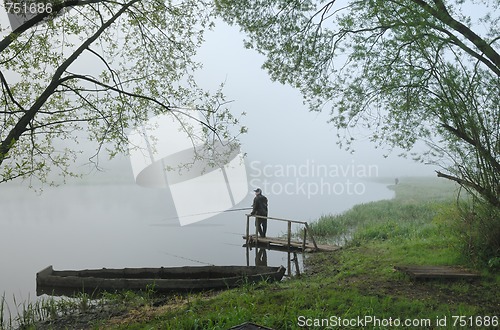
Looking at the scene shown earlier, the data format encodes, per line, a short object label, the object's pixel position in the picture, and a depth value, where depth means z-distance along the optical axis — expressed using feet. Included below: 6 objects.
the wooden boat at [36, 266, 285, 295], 34.71
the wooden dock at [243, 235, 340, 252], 46.91
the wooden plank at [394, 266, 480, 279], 25.62
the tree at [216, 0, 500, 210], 26.37
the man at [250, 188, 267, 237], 52.95
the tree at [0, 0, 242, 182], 22.59
